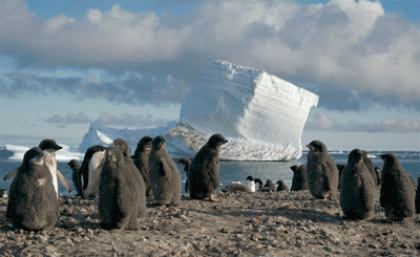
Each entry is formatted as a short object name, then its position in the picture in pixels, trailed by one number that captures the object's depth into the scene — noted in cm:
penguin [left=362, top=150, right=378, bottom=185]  843
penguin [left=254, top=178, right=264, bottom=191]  1329
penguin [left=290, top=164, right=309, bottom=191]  906
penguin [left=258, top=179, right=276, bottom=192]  1138
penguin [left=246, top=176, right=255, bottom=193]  1325
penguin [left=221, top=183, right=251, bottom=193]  923
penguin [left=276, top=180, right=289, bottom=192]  1109
